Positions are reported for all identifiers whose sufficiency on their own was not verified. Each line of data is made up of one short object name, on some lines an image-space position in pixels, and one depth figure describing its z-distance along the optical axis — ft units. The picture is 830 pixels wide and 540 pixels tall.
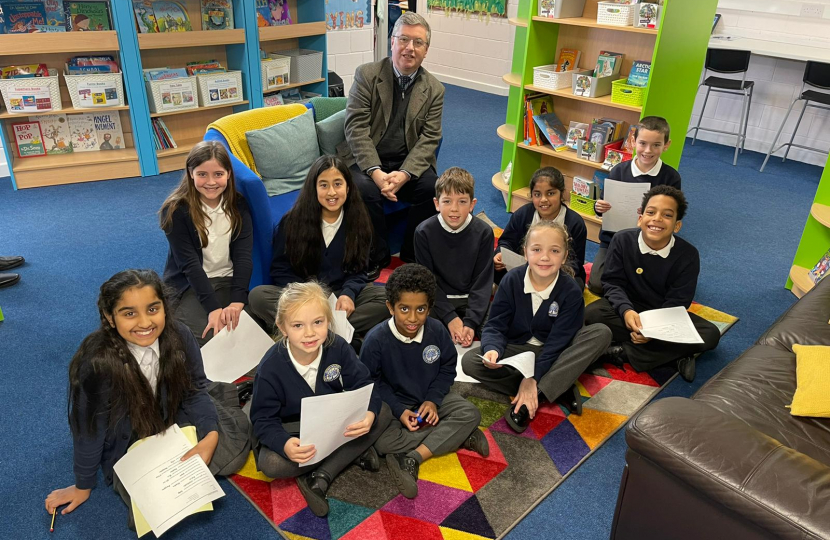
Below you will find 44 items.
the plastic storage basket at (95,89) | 13.48
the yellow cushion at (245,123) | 10.11
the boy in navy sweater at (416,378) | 6.75
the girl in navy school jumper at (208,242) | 8.26
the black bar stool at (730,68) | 17.42
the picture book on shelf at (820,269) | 9.84
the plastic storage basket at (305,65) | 16.90
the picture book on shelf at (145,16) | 13.85
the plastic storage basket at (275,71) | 15.99
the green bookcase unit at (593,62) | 11.16
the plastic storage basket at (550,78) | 12.29
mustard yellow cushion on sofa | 6.24
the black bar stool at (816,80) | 16.20
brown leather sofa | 4.39
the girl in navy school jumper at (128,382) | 5.70
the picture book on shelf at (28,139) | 13.98
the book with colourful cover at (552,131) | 12.91
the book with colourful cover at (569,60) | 12.64
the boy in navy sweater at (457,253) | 8.78
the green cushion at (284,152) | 10.34
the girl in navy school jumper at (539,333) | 7.59
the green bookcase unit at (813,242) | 10.52
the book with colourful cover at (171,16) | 14.20
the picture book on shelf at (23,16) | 12.78
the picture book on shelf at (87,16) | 13.42
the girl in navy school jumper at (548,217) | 9.61
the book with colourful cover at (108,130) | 14.74
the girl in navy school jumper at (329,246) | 8.66
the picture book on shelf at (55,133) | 14.15
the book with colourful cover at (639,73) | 11.12
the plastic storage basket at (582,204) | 12.64
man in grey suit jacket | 10.80
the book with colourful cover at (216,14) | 14.90
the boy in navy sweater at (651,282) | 8.60
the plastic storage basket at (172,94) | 14.29
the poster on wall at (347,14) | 18.65
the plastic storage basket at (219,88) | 14.91
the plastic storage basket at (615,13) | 10.93
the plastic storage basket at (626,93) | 11.27
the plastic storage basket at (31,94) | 12.93
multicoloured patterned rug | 6.10
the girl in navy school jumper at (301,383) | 6.14
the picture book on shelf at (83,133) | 14.49
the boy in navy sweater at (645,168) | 10.37
